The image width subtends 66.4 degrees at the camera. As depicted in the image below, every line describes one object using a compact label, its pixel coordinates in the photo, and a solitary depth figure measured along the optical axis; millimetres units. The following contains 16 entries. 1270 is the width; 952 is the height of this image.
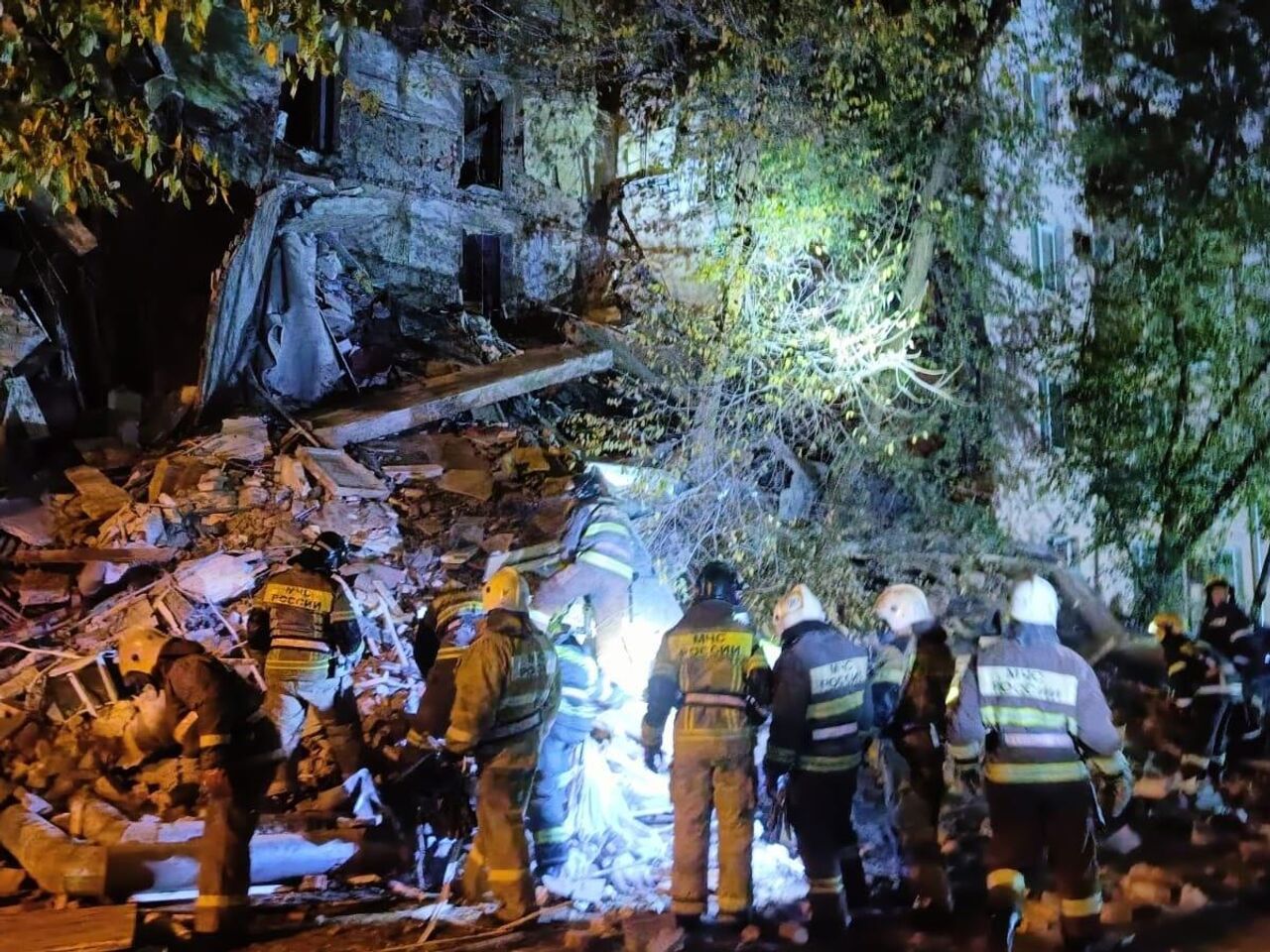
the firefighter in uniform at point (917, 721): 5418
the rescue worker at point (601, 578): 5859
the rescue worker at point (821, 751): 4945
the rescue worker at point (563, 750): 5559
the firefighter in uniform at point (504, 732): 4949
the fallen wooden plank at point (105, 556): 8227
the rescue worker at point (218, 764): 4703
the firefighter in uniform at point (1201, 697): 7609
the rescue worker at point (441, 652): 5441
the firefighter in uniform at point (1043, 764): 4598
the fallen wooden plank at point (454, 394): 10344
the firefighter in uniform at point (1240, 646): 8094
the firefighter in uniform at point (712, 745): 4984
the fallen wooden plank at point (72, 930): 4359
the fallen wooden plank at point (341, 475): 9362
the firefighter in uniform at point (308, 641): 6082
